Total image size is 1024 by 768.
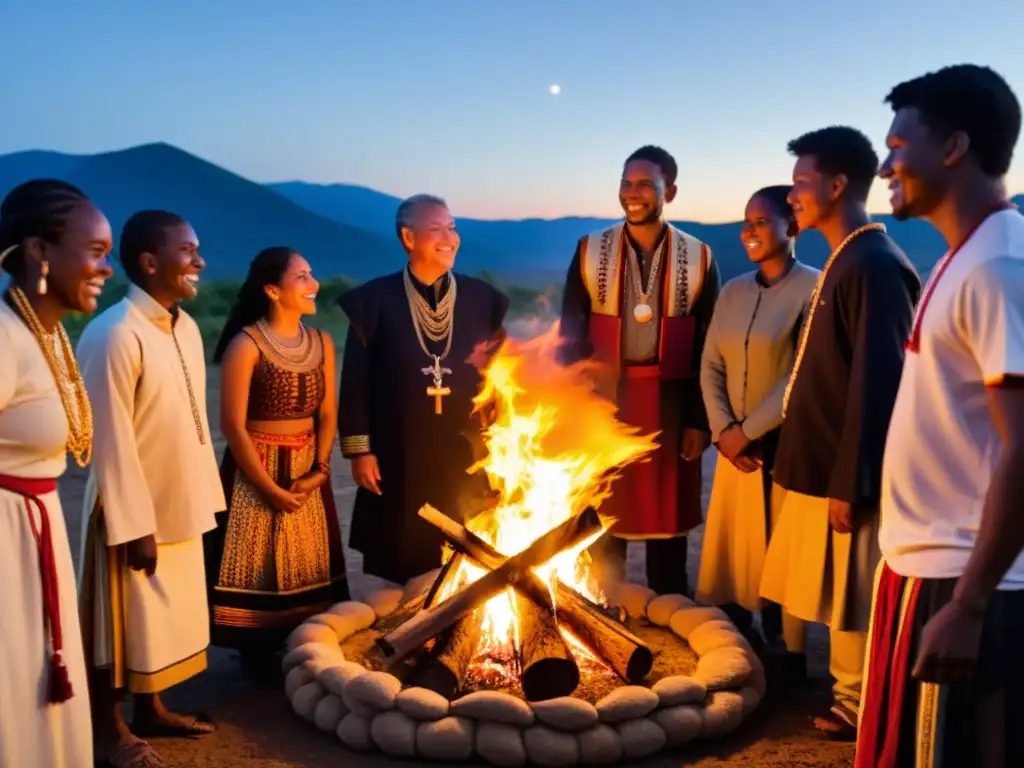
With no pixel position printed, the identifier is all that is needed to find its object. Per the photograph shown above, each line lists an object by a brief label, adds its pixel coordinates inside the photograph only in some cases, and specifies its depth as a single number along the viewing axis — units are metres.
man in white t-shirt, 2.09
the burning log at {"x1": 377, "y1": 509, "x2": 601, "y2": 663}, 4.38
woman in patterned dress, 4.86
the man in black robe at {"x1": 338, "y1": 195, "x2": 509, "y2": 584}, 5.43
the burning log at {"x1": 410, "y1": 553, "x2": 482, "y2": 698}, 4.29
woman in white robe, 2.75
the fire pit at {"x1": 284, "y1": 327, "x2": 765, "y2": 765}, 4.02
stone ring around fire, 3.96
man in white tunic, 3.82
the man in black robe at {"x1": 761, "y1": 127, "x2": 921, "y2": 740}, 3.84
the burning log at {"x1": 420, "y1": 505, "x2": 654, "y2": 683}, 4.41
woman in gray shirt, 4.97
